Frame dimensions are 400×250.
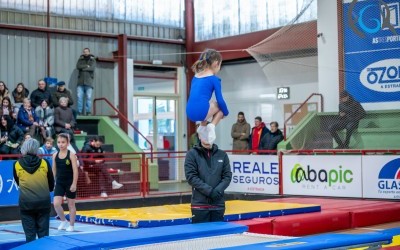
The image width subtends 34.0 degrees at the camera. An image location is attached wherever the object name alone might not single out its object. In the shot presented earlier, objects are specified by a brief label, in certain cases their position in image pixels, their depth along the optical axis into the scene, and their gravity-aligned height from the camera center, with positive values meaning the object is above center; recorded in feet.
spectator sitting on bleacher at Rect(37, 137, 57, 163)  46.68 -0.47
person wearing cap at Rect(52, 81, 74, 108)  60.23 +4.49
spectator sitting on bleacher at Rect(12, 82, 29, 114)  59.93 +4.49
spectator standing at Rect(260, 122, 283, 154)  59.26 +0.27
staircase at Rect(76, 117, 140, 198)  49.88 -2.91
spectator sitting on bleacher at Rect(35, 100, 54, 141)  56.08 +2.15
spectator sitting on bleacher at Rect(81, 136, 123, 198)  50.16 -1.81
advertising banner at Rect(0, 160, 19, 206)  44.73 -2.97
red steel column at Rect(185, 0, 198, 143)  77.61 +12.67
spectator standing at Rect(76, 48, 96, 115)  66.28 +6.86
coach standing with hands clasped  23.91 -1.37
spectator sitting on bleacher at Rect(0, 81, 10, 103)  55.93 +4.47
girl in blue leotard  24.41 +1.72
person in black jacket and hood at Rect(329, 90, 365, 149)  48.24 +1.67
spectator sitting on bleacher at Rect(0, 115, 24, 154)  50.52 +0.47
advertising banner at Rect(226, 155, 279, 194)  52.26 -2.66
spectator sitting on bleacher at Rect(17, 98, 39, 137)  54.65 +1.99
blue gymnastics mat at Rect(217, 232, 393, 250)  20.16 -3.28
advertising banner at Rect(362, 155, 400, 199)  45.78 -2.56
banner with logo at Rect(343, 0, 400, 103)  46.73 +6.72
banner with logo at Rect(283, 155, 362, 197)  47.39 -2.58
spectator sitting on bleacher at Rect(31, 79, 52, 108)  59.41 +4.40
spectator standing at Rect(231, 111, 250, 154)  64.03 +0.81
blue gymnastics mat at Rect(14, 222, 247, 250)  20.45 -3.20
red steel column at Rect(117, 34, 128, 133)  70.38 +7.41
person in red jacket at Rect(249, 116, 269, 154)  61.26 +0.82
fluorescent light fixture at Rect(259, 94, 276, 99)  70.52 +4.94
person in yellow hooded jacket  26.81 -1.98
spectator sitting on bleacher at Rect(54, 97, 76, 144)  57.36 +2.17
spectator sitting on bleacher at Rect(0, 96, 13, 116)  54.19 +3.01
